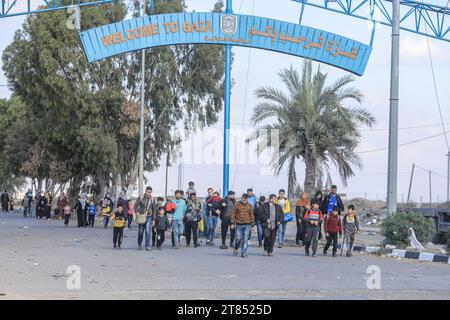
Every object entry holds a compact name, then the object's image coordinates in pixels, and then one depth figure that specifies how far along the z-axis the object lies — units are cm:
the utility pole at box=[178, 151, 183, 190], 5614
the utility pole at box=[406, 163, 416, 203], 5927
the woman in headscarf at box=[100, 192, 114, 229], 3525
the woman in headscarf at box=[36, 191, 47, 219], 4888
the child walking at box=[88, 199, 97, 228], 3794
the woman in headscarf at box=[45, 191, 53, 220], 4894
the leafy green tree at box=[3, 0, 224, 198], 4491
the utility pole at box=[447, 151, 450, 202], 6014
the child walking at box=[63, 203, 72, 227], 3884
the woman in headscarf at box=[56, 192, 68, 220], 4634
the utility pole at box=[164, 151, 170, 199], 5134
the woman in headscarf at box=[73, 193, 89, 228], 3762
